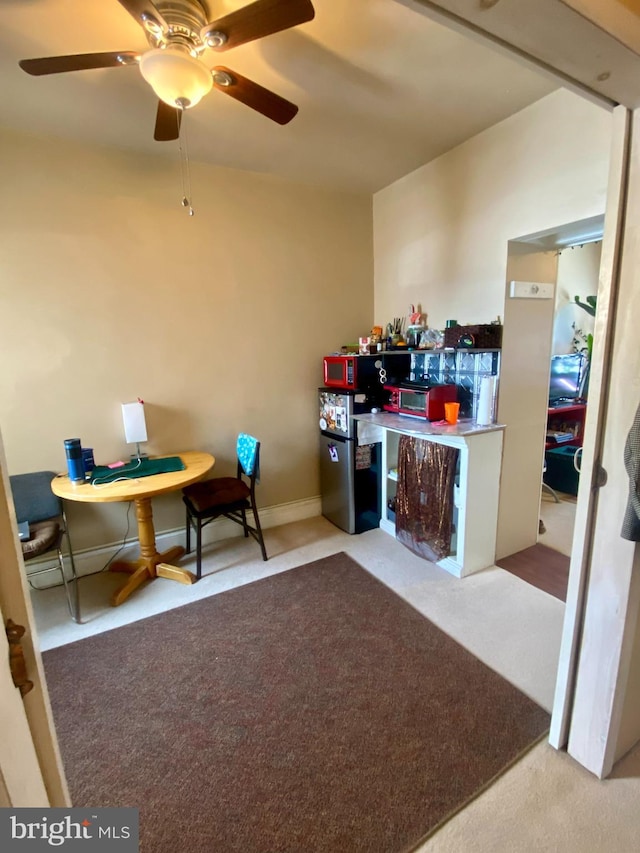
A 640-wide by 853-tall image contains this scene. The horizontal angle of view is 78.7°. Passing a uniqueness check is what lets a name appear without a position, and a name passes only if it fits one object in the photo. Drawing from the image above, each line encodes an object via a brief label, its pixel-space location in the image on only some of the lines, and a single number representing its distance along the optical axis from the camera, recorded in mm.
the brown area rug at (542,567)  2395
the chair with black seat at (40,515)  2117
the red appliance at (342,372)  3020
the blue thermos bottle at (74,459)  2266
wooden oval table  2162
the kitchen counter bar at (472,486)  2418
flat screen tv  4262
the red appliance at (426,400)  2701
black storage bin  3781
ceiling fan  1271
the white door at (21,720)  558
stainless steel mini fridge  3004
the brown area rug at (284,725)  1263
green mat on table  2402
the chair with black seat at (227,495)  2566
